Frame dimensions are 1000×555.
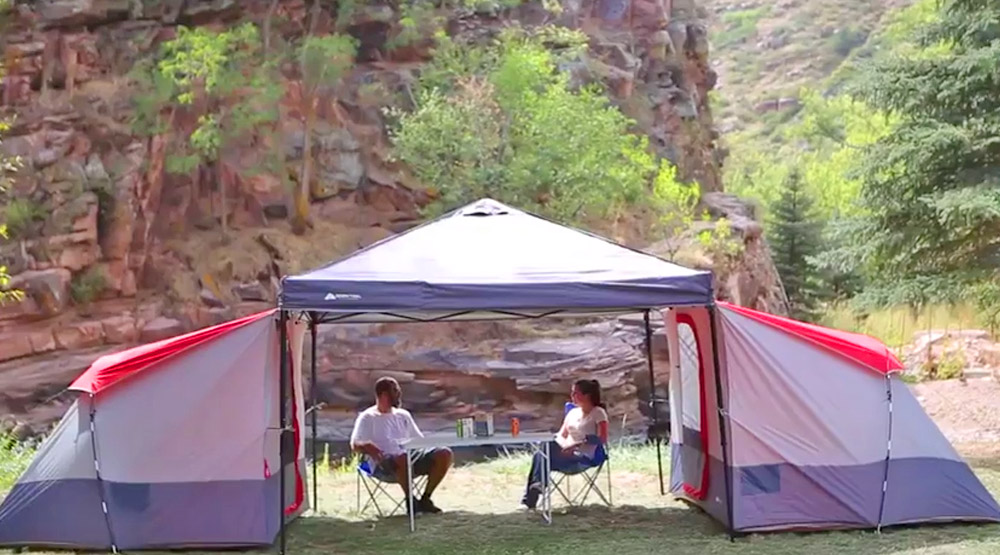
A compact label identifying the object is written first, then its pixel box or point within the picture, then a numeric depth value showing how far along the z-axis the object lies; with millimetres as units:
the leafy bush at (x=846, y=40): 74469
